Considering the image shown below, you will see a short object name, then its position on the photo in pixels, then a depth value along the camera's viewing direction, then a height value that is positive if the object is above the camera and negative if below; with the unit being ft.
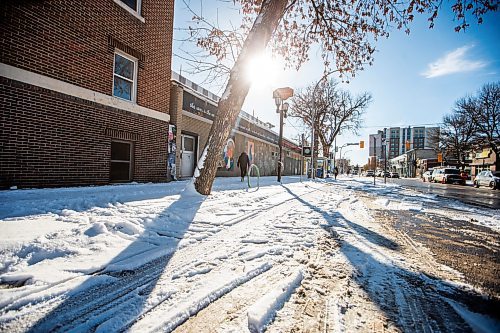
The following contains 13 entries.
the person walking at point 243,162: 38.52 +0.97
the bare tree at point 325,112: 104.58 +28.40
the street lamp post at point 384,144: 56.18 +7.12
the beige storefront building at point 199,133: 33.63 +7.27
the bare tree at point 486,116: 109.40 +30.03
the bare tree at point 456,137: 124.47 +22.57
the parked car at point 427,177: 103.54 -1.22
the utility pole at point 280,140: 44.88 +5.90
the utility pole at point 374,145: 56.13 +6.75
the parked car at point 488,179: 64.59 -0.88
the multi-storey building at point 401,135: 384.47 +67.94
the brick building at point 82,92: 17.12 +6.47
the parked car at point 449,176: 83.56 -0.45
